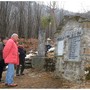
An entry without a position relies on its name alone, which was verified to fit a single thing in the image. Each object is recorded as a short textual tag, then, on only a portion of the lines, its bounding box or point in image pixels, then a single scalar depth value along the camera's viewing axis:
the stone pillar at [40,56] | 7.74
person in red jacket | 4.18
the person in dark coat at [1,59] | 4.66
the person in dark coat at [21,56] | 6.13
